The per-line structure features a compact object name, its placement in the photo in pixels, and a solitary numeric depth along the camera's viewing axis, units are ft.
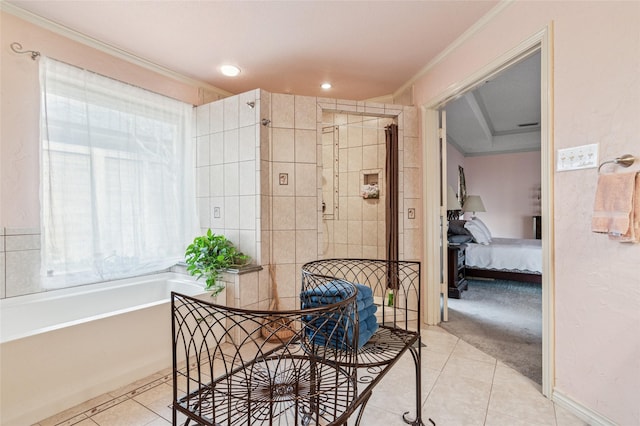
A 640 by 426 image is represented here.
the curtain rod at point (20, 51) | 6.86
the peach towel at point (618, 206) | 4.42
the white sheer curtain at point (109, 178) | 7.36
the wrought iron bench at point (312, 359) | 3.07
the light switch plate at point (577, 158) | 5.05
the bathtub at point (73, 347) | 5.15
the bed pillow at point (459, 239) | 14.44
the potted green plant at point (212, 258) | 8.43
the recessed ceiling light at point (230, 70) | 9.65
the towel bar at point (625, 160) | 4.52
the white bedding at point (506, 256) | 14.10
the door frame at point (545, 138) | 5.75
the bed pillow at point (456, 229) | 15.42
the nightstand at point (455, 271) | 12.65
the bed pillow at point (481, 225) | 16.57
